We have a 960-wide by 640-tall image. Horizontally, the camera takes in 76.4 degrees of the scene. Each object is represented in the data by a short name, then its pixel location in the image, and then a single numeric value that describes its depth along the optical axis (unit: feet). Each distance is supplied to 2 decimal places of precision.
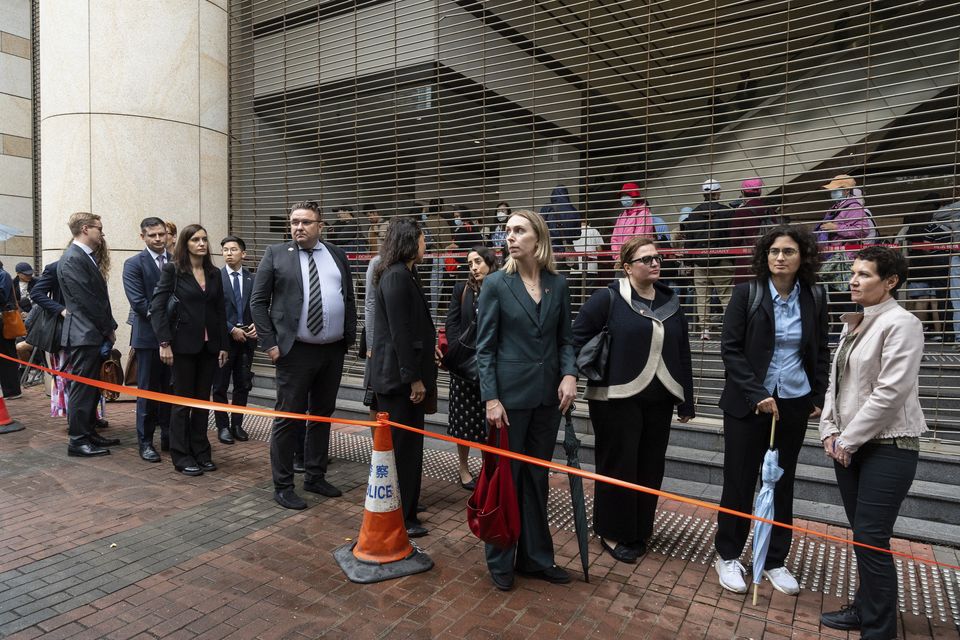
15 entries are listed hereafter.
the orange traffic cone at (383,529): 12.44
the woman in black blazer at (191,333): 18.04
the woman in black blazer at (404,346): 13.55
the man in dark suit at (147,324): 19.67
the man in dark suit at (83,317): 19.40
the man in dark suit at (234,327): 21.83
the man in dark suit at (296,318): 15.72
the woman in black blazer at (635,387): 13.12
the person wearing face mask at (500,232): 24.69
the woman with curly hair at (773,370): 11.93
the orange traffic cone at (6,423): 22.81
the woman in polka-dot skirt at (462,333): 16.42
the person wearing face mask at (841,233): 17.60
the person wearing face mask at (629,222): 22.06
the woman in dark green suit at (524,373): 12.01
